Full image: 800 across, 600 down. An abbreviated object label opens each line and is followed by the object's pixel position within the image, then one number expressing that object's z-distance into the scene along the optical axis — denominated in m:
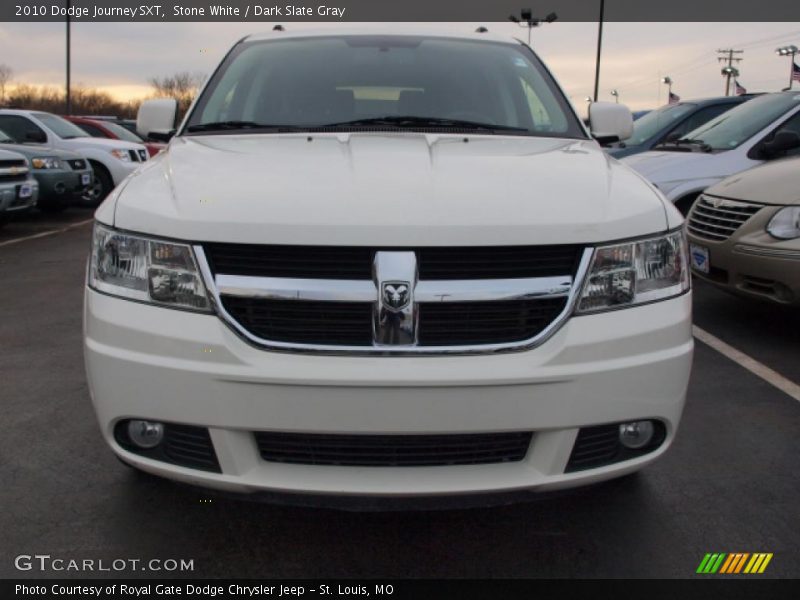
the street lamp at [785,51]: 45.74
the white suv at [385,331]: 2.00
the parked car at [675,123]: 8.79
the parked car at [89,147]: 12.62
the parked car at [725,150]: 6.65
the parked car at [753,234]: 4.54
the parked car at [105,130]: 14.86
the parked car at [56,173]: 10.95
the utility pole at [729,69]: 58.96
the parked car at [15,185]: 9.21
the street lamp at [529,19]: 25.03
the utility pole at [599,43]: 27.52
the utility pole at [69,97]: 28.22
